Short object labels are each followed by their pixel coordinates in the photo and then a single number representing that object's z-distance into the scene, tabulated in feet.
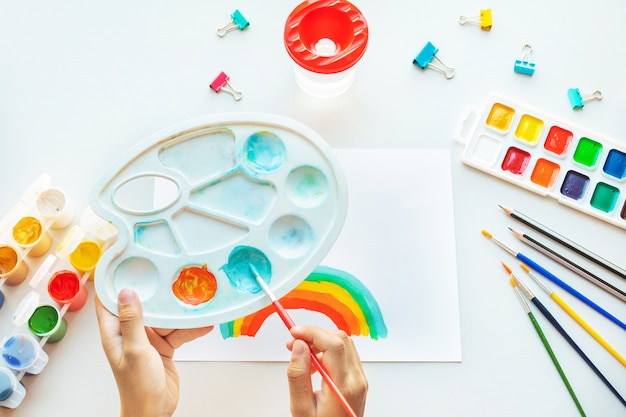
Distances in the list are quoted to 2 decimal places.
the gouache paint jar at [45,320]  3.50
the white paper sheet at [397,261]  3.64
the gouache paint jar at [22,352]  3.46
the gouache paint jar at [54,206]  3.65
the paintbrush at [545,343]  3.59
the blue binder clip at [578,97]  3.92
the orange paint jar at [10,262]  3.57
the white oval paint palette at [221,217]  3.15
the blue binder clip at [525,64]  3.95
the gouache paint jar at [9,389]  3.42
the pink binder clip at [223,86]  3.89
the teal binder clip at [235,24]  3.97
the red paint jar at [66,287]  3.53
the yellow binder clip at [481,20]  4.01
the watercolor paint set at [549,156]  3.82
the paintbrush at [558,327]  3.61
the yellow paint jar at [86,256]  3.61
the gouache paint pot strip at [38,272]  3.49
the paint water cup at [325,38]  3.55
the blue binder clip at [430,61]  3.94
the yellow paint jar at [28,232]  3.61
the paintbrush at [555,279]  3.69
